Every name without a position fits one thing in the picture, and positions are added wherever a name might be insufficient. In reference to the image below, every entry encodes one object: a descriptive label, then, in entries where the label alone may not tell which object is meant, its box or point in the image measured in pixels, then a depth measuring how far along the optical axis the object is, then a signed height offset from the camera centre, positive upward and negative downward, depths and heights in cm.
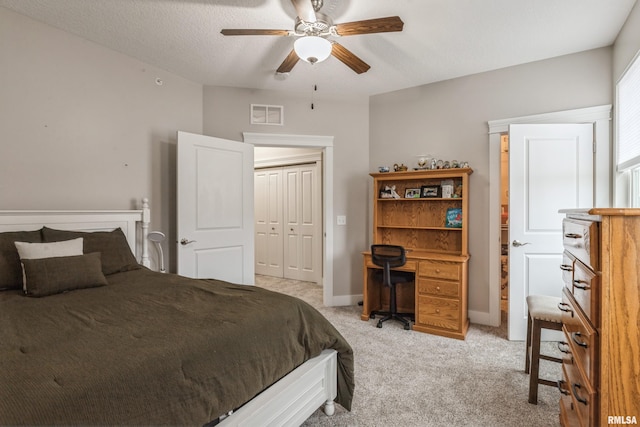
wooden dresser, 112 -37
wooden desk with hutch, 322 -42
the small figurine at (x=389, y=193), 384 +22
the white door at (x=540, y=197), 296 +13
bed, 95 -47
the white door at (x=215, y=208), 331 +4
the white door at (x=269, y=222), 598 -18
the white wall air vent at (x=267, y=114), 397 +118
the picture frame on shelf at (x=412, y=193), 373 +21
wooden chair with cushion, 203 -72
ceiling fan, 207 +121
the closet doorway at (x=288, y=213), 551 -2
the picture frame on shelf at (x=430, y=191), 365 +23
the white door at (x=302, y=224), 550 -21
